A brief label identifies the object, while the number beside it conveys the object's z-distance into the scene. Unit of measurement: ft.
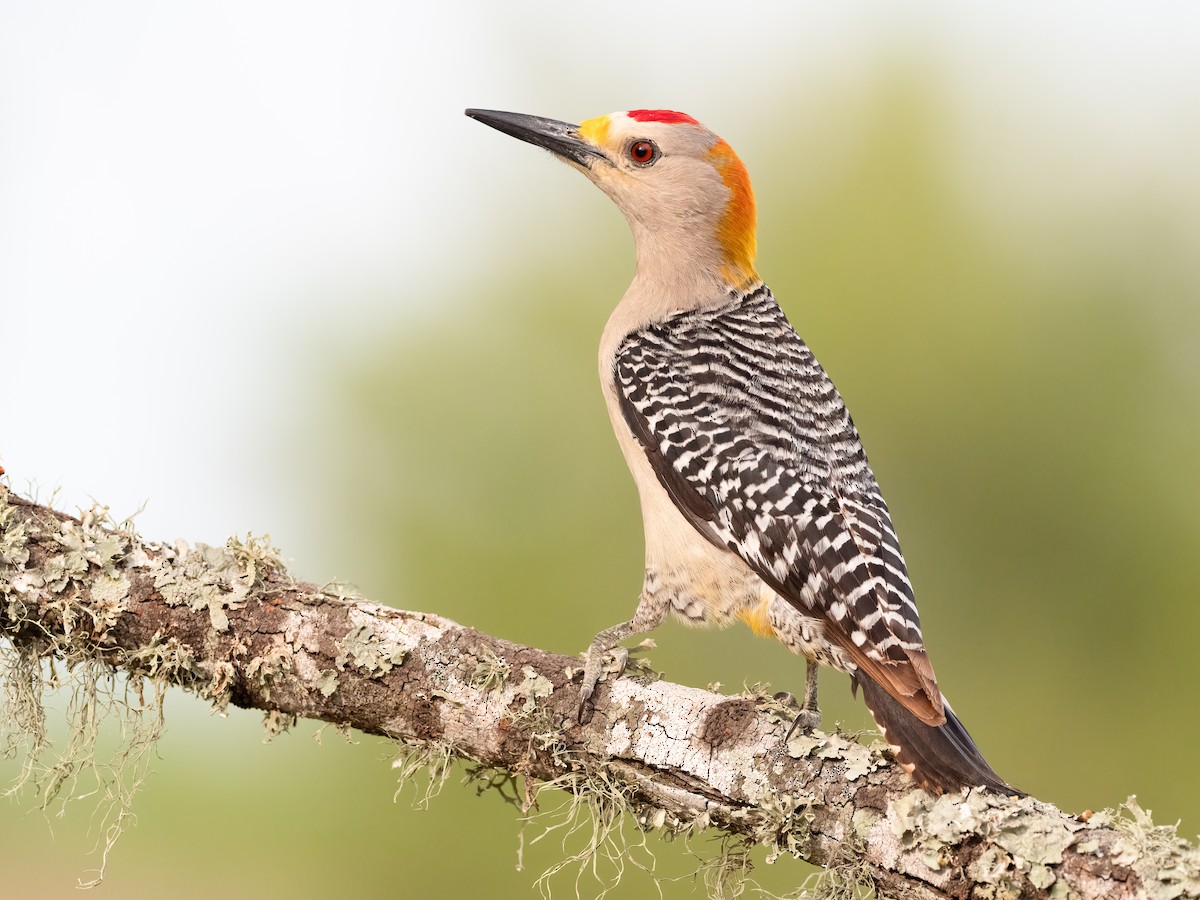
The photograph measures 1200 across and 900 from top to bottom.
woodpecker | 19.67
